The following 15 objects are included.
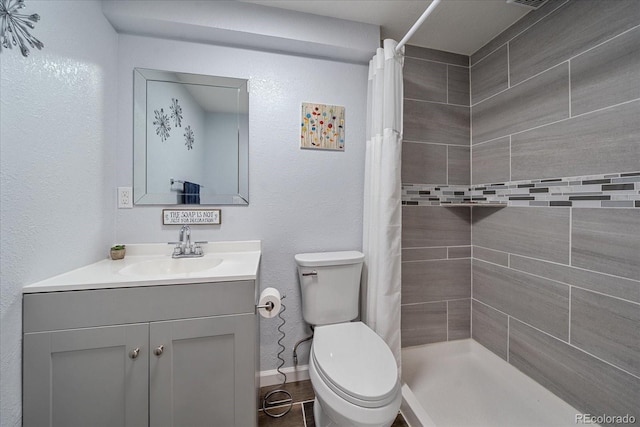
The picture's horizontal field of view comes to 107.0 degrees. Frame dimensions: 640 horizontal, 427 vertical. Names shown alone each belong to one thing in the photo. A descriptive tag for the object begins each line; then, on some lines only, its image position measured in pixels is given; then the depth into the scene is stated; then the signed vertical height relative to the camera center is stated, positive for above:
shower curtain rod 1.02 +0.90
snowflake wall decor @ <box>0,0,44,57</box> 0.74 +0.62
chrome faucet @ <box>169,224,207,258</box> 1.31 -0.18
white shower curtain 1.34 +0.10
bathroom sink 1.26 -0.27
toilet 0.88 -0.64
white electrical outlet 1.33 +0.09
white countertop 0.86 -0.24
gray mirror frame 1.34 +0.45
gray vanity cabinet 0.83 -0.53
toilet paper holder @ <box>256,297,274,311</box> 1.07 -0.41
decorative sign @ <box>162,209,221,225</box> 1.38 -0.01
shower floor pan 1.22 -1.04
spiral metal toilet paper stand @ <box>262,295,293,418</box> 1.31 -1.08
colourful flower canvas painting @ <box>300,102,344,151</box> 1.53 +0.58
